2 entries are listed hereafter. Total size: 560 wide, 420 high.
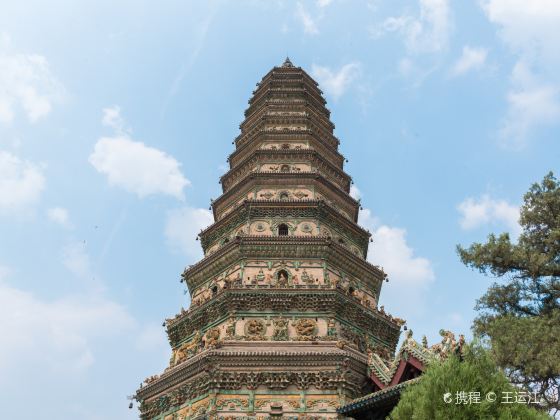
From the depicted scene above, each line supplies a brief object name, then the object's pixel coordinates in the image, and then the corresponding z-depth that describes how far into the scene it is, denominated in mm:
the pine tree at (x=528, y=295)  14789
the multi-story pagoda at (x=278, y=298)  18266
